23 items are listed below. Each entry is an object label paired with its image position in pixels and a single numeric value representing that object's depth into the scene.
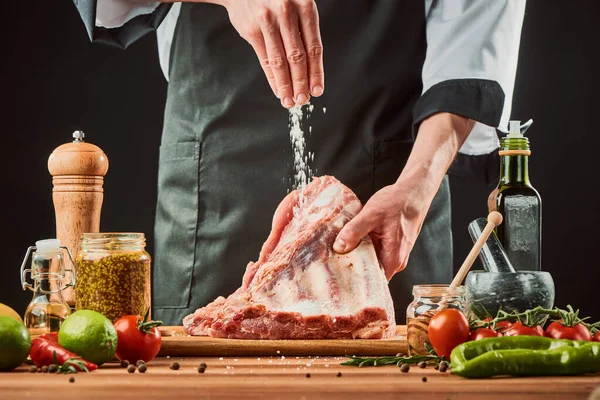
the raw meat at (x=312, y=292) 1.64
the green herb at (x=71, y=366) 1.38
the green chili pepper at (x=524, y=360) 1.35
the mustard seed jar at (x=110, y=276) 1.62
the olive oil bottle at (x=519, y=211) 1.70
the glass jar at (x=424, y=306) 1.51
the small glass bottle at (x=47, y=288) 1.65
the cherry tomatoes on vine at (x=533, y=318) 1.48
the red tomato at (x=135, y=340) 1.48
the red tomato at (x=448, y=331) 1.44
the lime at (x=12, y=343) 1.39
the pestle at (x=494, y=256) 1.64
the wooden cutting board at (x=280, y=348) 1.59
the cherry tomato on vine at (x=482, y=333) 1.44
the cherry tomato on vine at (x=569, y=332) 1.45
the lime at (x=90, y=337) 1.42
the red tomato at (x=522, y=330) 1.44
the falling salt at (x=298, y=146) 1.96
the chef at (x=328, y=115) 1.98
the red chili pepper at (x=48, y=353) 1.41
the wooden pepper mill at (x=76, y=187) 1.73
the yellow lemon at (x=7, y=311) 1.61
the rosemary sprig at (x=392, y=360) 1.44
